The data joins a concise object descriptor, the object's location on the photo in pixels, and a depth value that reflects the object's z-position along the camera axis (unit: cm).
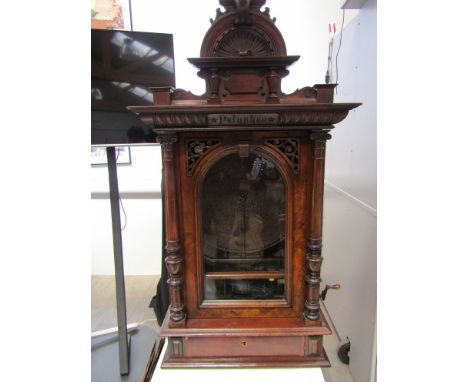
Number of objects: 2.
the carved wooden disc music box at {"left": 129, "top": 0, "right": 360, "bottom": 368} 65
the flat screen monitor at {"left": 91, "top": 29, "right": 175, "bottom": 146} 89
